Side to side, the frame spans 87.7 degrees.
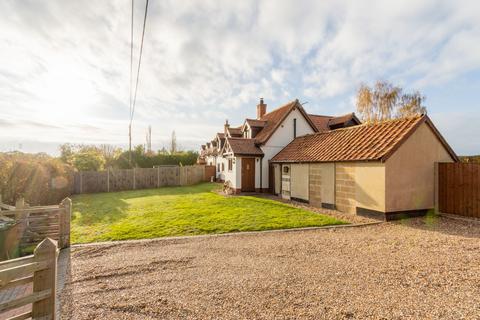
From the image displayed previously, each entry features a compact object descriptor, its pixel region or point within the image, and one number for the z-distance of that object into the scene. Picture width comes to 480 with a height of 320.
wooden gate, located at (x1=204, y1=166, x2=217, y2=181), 30.00
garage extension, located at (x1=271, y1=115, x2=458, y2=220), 11.22
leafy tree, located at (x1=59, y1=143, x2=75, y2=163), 31.05
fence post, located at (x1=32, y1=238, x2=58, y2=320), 3.21
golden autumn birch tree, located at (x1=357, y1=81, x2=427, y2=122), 30.27
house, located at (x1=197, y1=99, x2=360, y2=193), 20.02
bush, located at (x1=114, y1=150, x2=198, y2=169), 33.00
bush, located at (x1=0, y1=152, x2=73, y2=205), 13.49
